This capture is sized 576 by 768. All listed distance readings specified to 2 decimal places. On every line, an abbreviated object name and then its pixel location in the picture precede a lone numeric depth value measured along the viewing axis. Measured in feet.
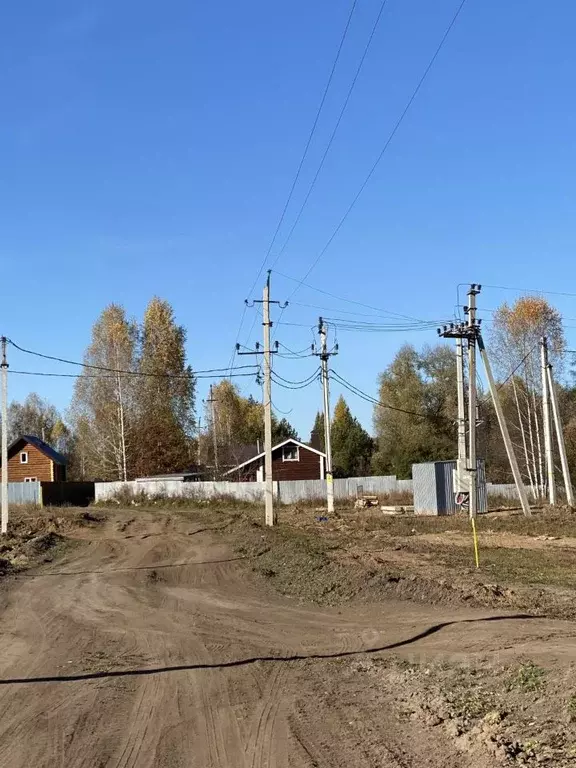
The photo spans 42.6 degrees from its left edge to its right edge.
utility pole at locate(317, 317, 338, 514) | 126.82
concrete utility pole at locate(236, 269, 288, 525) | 107.86
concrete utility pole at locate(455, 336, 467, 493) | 111.55
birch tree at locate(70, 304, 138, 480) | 202.08
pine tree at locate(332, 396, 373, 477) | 257.55
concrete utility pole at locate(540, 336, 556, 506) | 123.65
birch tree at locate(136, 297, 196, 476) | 209.67
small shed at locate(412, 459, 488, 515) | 130.00
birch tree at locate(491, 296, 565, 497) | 167.84
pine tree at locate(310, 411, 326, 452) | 318.65
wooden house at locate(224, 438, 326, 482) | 212.02
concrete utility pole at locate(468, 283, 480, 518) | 98.48
